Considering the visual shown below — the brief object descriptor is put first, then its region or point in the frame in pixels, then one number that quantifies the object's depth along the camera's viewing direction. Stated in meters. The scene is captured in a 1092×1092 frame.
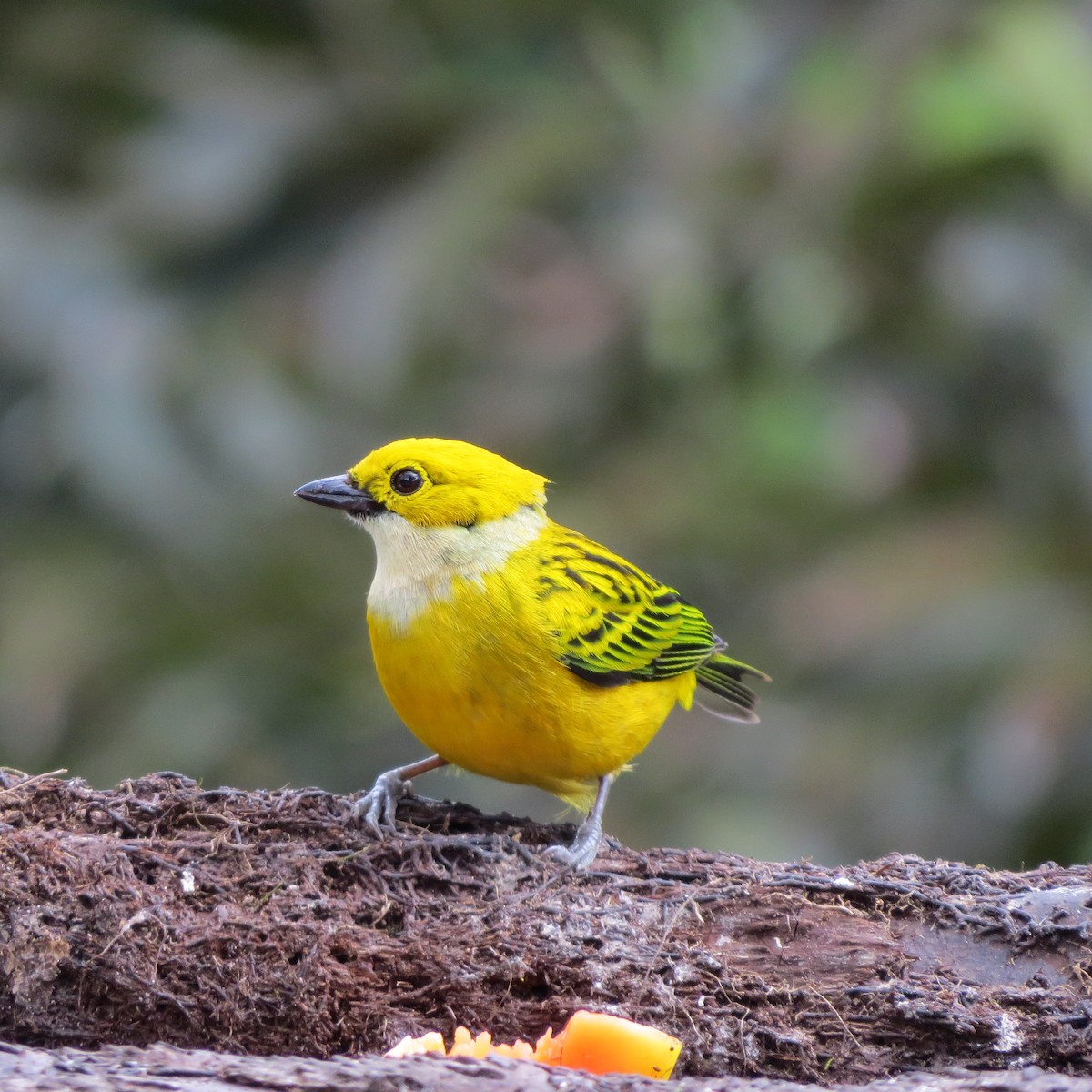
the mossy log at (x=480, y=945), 6.48
